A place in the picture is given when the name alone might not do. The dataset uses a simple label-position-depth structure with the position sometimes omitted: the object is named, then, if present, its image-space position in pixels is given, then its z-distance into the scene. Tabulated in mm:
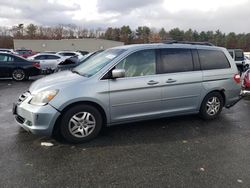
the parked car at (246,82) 7648
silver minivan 4426
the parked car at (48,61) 16797
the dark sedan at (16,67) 12930
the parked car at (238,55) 16469
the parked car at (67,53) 25312
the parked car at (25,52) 32569
